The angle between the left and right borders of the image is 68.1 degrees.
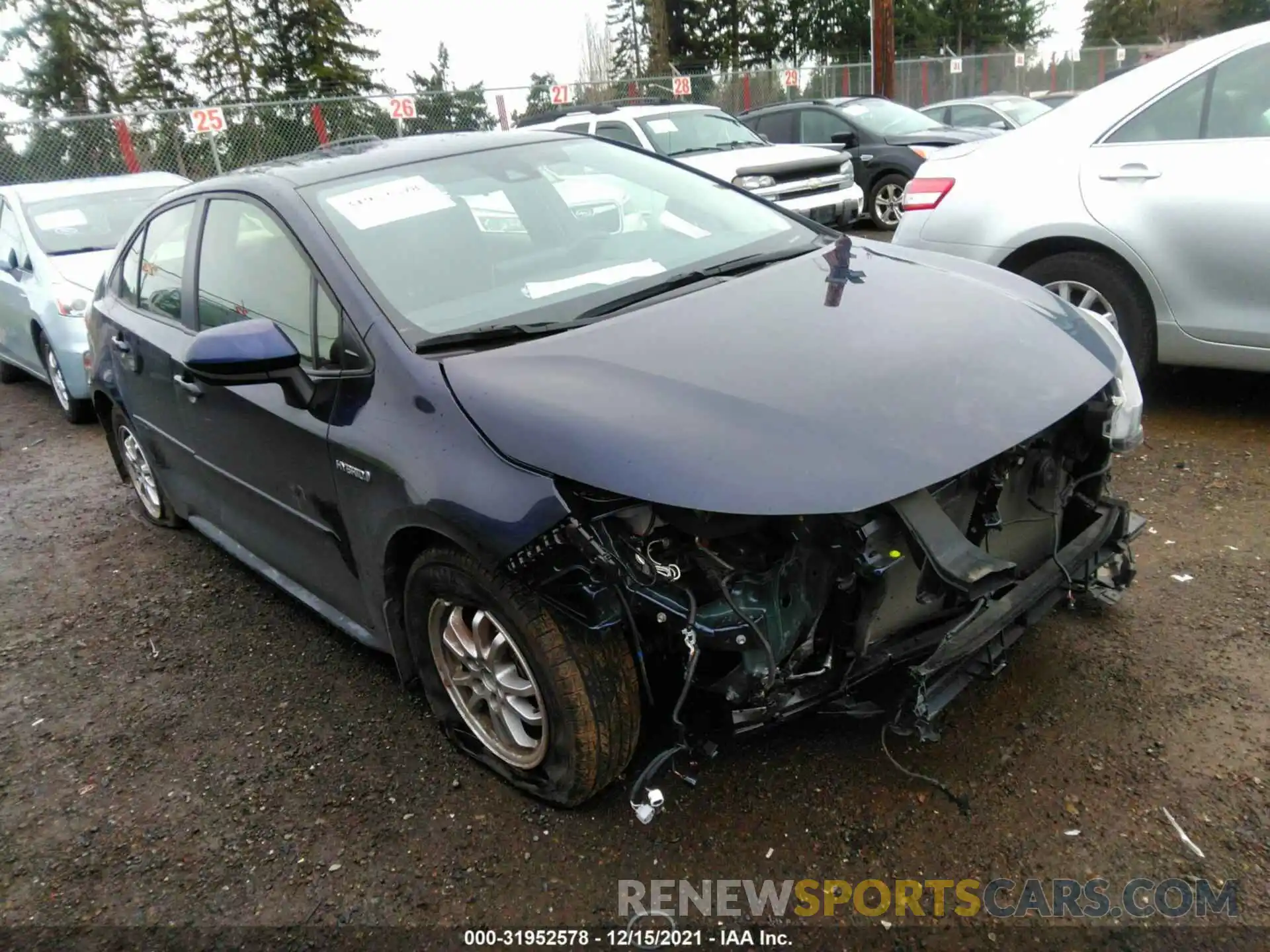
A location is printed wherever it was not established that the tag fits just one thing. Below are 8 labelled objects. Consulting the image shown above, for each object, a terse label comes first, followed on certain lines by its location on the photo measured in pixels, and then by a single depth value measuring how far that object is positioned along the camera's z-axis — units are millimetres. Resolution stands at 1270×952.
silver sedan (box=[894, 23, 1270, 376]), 3986
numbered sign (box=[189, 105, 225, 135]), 13312
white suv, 9328
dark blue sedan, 2090
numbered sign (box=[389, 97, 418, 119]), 15117
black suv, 10766
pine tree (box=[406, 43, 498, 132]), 16047
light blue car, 6245
